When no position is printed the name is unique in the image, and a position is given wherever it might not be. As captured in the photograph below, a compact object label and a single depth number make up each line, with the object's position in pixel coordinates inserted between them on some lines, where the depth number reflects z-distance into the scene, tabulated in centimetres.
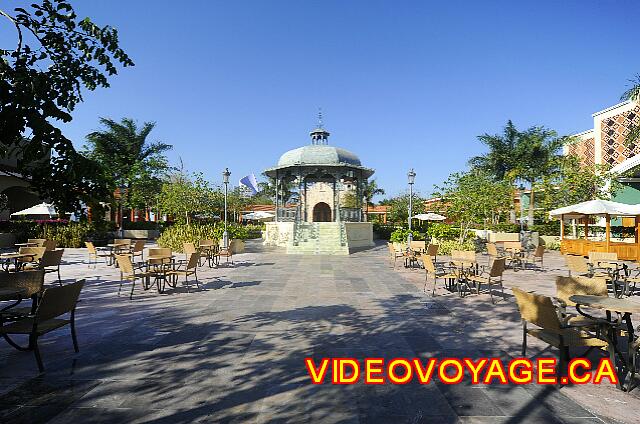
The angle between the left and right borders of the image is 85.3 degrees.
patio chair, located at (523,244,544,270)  1179
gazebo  2050
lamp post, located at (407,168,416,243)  1814
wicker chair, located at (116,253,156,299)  766
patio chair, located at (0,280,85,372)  389
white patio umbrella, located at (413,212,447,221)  2894
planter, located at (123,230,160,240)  2953
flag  4200
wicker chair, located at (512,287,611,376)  367
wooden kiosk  1430
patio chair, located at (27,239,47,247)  1305
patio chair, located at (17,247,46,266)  1048
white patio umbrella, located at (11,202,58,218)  1786
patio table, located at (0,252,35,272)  991
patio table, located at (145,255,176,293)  800
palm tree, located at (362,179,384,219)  4405
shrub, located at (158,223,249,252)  1705
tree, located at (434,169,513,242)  1881
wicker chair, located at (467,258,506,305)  742
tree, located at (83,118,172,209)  3138
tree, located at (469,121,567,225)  3083
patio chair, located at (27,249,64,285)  916
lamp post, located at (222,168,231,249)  1798
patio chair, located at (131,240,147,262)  1278
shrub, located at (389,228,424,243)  1820
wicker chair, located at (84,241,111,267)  1200
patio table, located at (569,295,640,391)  356
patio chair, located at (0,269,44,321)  494
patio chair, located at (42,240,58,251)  1244
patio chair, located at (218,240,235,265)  1279
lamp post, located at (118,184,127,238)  2559
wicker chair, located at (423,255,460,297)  802
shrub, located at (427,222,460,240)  1909
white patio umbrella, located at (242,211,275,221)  3625
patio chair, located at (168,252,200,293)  803
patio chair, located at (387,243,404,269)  1272
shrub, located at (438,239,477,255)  1675
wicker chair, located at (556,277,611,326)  483
